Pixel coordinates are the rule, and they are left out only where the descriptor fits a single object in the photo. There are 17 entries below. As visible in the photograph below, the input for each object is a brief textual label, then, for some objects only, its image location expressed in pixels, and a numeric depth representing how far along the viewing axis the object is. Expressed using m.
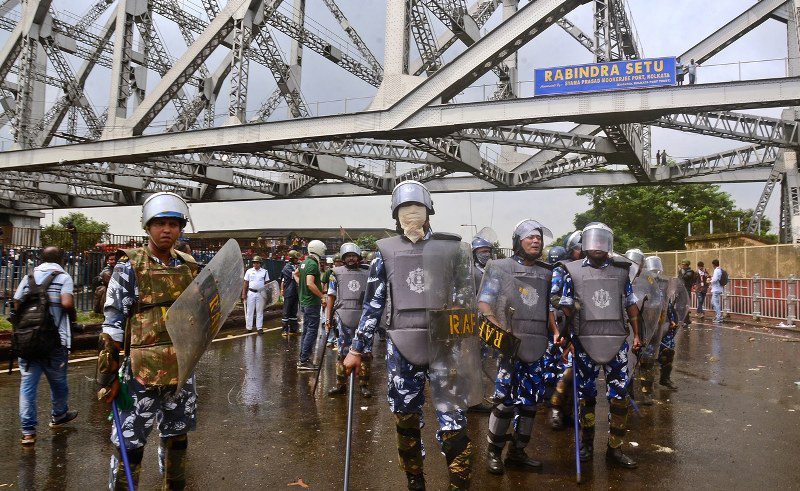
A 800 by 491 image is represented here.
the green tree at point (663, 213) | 46.66
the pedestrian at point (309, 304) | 9.18
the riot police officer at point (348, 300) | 7.40
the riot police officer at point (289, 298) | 12.89
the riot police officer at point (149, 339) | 3.38
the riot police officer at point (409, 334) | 3.66
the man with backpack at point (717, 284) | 18.09
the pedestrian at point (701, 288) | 19.94
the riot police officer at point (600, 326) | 4.77
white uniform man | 13.81
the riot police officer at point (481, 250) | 7.88
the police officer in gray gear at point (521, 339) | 4.64
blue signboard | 17.97
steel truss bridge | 18.08
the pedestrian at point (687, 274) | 16.56
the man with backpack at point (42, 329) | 5.20
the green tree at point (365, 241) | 44.76
